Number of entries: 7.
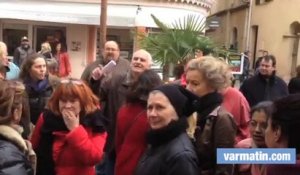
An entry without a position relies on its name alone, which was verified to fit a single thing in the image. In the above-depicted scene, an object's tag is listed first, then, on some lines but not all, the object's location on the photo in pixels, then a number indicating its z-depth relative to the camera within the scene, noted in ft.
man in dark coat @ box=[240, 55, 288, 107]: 17.03
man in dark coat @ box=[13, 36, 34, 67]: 36.64
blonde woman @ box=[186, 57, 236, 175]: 8.66
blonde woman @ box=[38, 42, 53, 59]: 31.50
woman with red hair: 9.56
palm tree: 19.83
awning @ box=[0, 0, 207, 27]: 50.77
